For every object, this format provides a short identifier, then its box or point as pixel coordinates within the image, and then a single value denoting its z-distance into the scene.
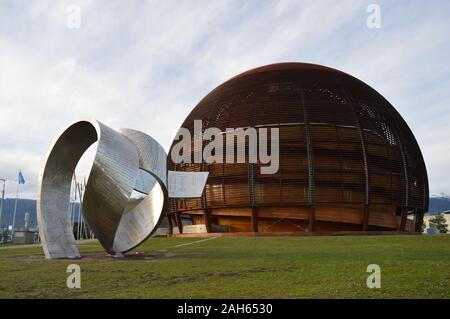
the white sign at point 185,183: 25.35
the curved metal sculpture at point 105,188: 15.60
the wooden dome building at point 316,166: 41.12
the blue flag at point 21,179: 51.09
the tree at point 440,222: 80.25
